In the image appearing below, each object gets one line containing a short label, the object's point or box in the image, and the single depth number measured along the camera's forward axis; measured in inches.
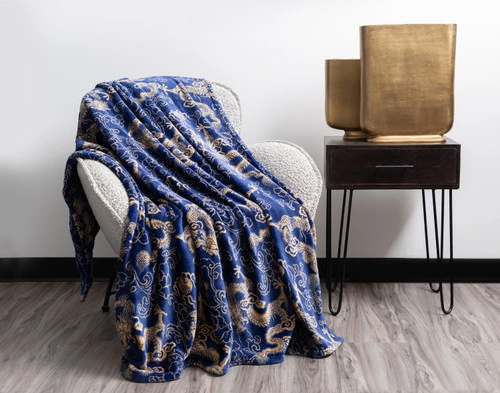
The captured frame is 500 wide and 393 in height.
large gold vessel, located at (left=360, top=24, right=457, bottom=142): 96.4
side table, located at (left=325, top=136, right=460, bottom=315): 96.7
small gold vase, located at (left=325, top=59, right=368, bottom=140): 102.5
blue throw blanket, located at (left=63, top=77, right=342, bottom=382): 81.8
